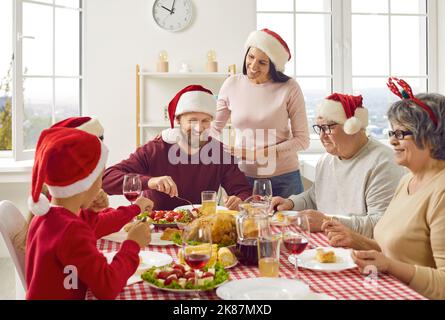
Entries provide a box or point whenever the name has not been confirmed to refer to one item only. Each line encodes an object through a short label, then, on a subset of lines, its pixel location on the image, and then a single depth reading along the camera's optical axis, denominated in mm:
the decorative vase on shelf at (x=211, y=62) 4543
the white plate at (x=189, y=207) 2538
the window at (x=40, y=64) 4195
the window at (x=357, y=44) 4867
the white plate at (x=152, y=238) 2006
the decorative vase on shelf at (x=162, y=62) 4504
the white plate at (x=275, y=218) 2182
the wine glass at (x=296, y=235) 1594
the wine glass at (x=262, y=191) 2350
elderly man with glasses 2330
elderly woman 1688
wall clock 4621
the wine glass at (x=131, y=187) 2248
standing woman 3092
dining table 1455
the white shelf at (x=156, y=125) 4496
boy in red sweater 1417
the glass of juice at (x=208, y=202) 2244
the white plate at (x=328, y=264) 1667
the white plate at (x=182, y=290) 1459
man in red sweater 2875
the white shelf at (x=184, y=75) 4461
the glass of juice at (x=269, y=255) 1570
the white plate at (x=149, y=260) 1670
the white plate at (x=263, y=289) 1416
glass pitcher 1734
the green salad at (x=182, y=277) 1475
